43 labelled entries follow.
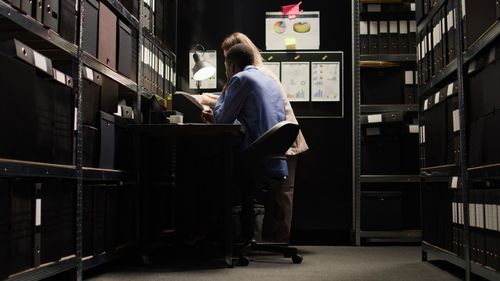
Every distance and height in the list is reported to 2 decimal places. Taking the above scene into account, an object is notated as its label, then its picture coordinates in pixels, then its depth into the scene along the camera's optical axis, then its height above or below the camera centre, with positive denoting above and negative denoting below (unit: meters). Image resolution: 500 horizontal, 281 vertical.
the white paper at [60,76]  2.24 +0.39
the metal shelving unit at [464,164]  2.18 +0.06
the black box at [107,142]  2.79 +0.18
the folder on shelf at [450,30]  2.75 +0.69
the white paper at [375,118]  4.24 +0.43
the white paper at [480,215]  2.37 -0.14
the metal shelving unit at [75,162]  1.94 +0.05
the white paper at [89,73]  2.62 +0.46
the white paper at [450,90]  2.73 +0.41
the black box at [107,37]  2.80 +0.69
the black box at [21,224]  1.94 -0.15
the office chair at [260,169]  2.93 +0.05
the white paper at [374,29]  4.39 +1.09
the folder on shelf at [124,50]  3.08 +0.68
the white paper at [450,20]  2.77 +0.74
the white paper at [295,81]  4.57 +0.75
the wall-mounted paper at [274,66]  4.59 +0.86
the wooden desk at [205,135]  2.91 +0.19
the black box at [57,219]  2.21 -0.16
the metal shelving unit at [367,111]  4.27 +0.49
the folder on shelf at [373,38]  4.38 +1.03
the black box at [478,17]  2.19 +0.62
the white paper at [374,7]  4.43 +1.27
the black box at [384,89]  4.41 +0.66
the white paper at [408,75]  4.39 +0.76
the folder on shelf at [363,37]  4.38 +1.03
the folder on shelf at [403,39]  4.36 +1.02
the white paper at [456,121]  2.65 +0.26
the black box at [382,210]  4.24 -0.22
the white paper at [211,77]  4.63 +0.83
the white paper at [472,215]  2.46 -0.15
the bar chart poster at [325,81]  4.55 +0.74
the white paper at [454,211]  2.76 -0.15
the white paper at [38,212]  2.11 -0.12
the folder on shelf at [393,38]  4.36 +1.02
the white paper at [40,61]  2.04 +0.41
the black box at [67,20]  2.33 +0.63
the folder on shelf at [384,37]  4.37 +1.03
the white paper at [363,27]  4.38 +1.10
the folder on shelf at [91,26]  2.60 +0.67
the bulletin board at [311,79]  4.55 +0.76
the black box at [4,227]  1.85 -0.15
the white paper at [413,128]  4.30 +0.36
